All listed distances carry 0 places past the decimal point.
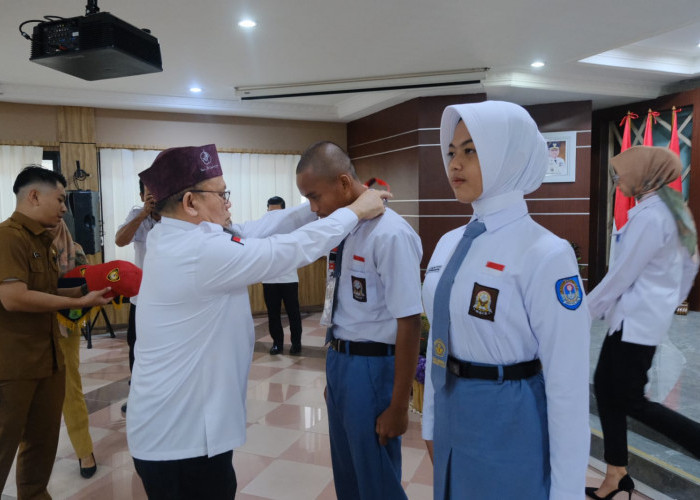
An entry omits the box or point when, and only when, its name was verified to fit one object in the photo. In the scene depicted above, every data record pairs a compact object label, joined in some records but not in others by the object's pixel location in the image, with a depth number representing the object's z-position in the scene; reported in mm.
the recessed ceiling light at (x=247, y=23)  3969
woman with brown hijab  2119
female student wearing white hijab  1042
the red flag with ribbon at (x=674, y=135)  6270
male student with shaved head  1542
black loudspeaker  5379
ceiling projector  2742
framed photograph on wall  6596
